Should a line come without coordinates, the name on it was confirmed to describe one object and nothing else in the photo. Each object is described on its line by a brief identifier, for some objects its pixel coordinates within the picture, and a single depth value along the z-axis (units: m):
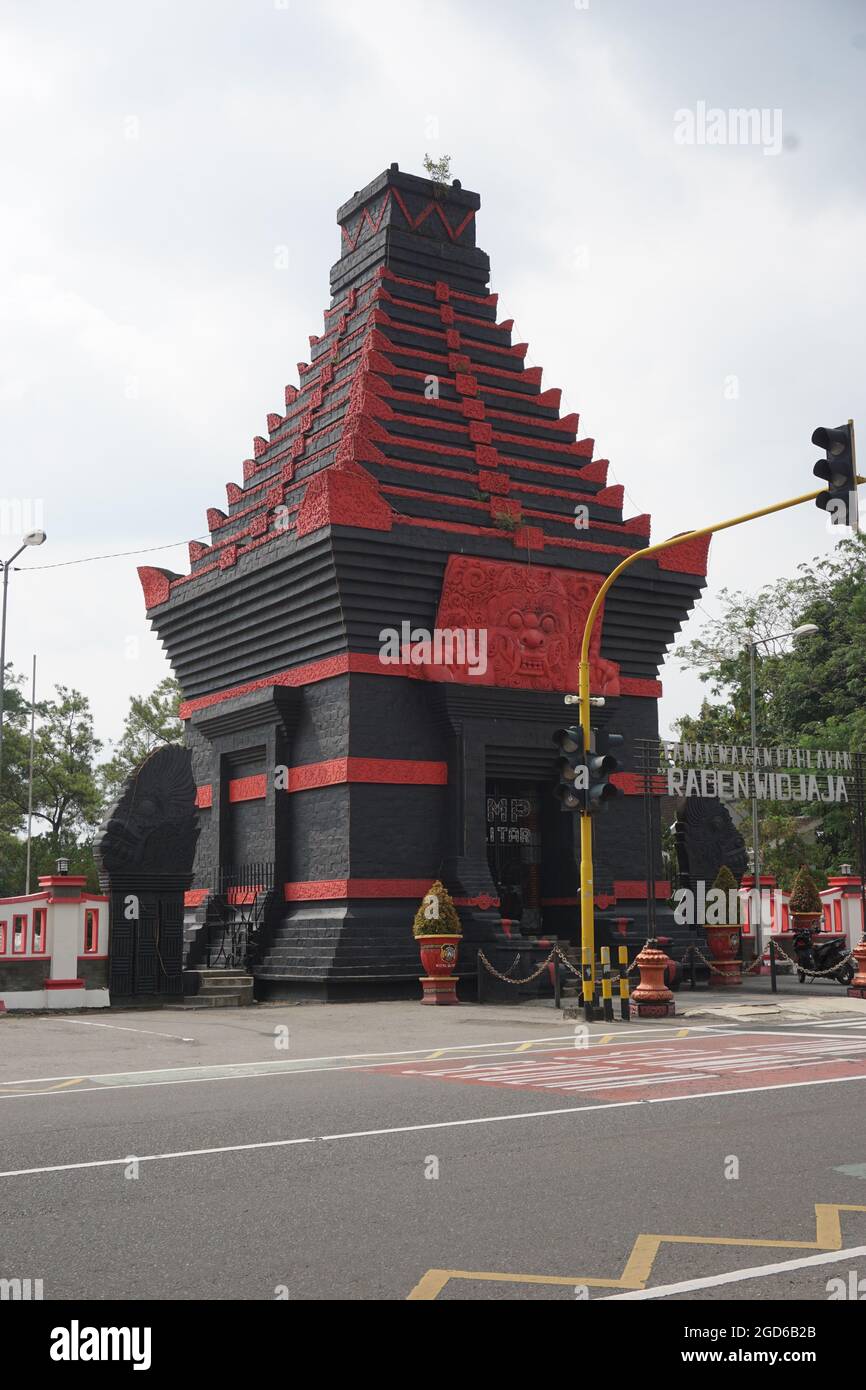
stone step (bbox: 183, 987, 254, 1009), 26.20
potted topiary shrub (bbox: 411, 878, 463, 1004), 25.52
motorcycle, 29.81
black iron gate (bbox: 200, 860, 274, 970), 29.12
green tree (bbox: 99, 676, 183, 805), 68.25
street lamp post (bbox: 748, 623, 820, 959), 34.25
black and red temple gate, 28.17
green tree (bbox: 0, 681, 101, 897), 64.62
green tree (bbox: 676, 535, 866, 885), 53.72
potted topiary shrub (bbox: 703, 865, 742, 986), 29.25
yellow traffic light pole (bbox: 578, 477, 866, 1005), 20.50
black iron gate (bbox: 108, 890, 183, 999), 25.16
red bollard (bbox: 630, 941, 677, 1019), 21.61
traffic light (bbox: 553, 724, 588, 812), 20.55
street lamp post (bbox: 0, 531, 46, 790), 40.72
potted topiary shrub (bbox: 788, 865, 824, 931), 36.62
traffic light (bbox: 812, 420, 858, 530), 15.73
